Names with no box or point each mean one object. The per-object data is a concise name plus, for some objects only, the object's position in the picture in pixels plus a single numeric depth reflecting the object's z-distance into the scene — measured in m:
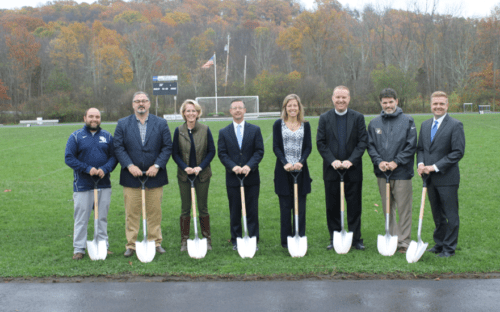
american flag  35.90
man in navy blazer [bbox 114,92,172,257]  5.29
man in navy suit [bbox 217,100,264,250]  5.51
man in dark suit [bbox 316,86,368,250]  5.34
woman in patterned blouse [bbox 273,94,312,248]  5.41
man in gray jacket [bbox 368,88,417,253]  5.20
